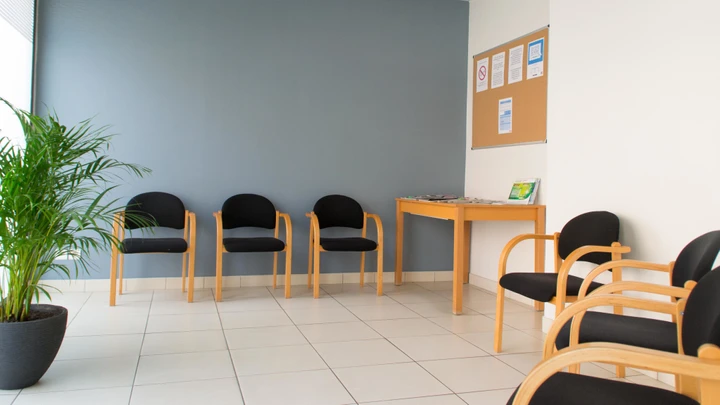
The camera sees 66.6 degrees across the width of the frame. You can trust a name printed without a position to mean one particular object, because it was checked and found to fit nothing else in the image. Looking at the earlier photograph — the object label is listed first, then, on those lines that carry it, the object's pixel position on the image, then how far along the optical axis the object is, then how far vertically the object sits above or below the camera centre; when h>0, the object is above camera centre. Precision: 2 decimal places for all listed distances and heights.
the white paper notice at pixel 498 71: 4.61 +1.18
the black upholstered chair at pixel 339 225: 4.30 -0.18
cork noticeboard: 4.14 +0.96
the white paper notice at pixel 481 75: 4.88 +1.21
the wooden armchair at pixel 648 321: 1.81 -0.40
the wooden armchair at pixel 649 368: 1.10 -0.32
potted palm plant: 2.21 -0.16
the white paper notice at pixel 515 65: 4.38 +1.17
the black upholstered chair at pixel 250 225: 4.11 -0.18
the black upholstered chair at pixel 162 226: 3.86 -0.24
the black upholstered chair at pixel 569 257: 2.62 -0.24
